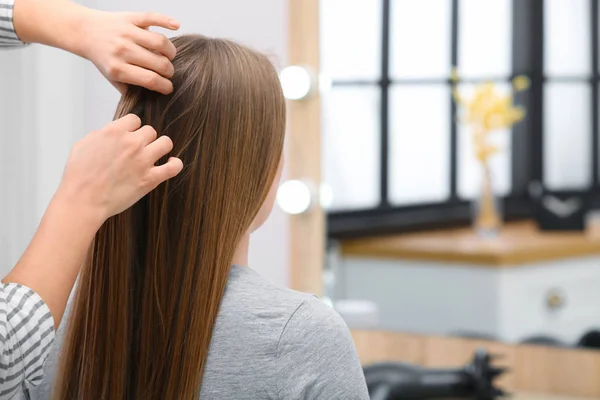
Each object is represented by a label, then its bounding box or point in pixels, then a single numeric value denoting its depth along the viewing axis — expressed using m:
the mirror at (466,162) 2.70
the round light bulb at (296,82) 3.17
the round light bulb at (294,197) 3.22
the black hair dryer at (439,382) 2.92
